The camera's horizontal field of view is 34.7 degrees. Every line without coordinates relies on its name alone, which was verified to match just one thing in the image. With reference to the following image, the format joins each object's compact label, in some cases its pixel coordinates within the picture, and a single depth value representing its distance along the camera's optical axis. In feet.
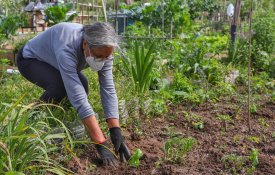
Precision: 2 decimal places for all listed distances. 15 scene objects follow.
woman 10.57
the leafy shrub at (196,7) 43.19
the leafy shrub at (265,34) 26.96
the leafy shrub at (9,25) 26.63
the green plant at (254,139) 13.51
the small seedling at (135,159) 10.96
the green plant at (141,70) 16.63
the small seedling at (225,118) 14.94
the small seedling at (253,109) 16.81
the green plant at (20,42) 24.70
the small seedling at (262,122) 15.71
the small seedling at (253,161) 10.91
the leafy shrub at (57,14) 27.94
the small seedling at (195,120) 14.97
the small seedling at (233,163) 11.06
